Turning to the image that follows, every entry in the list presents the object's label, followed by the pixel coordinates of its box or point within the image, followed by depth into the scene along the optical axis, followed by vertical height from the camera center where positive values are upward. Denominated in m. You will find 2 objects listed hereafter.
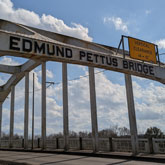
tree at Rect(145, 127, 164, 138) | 33.82 -0.66
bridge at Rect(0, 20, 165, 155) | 7.80 +2.94
